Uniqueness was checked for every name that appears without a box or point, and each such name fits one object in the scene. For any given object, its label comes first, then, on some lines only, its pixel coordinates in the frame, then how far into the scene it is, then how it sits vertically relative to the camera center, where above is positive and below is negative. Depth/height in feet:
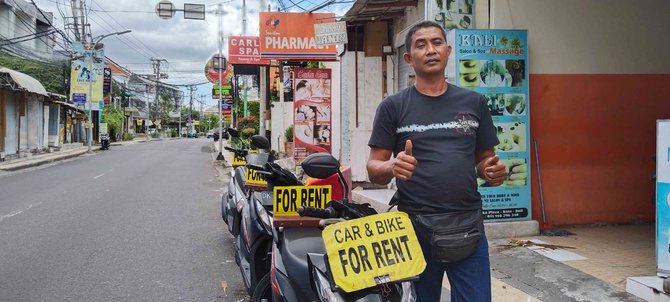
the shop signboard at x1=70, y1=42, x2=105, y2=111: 93.91 +12.83
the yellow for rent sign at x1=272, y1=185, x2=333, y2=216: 10.73 -1.25
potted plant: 62.33 -0.17
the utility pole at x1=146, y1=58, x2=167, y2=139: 224.33 +30.93
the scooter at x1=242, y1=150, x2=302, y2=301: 11.80 -2.35
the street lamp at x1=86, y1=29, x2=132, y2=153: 94.01 +12.36
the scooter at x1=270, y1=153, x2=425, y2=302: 7.64 -2.13
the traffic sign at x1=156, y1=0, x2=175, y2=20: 56.44 +14.09
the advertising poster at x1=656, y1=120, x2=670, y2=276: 12.62 -1.41
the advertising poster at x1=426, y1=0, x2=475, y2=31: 19.83 +4.93
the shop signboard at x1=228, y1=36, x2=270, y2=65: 68.54 +11.99
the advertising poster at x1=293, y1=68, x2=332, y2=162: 41.93 +2.28
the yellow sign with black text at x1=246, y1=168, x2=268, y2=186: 15.11 -1.18
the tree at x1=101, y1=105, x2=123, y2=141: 145.18 +5.12
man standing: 7.45 -0.30
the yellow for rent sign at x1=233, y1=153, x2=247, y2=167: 20.22 -0.89
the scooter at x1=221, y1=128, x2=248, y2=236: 17.33 -2.05
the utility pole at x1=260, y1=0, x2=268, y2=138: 83.23 +7.30
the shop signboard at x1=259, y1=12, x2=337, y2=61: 43.75 +8.79
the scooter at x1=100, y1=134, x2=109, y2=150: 106.67 -0.90
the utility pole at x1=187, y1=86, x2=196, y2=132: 286.81 +11.33
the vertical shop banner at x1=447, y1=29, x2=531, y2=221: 19.83 +1.85
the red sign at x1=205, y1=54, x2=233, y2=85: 84.98 +10.70
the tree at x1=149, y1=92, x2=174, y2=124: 253.24 +15.77
